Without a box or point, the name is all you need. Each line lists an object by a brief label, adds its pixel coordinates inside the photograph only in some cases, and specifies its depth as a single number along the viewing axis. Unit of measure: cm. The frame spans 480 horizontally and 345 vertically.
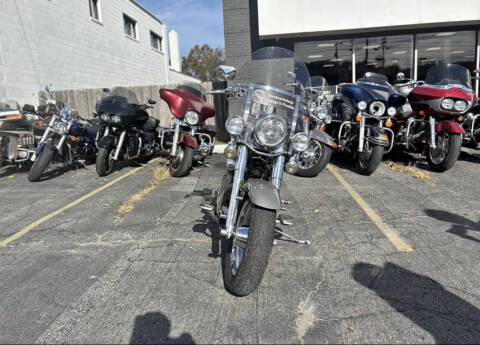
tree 4494
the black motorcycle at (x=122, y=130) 633
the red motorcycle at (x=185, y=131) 611
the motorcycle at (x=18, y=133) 644
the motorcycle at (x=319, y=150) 526
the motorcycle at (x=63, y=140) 607
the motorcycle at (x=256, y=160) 233
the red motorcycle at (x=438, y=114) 576
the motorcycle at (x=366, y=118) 589
